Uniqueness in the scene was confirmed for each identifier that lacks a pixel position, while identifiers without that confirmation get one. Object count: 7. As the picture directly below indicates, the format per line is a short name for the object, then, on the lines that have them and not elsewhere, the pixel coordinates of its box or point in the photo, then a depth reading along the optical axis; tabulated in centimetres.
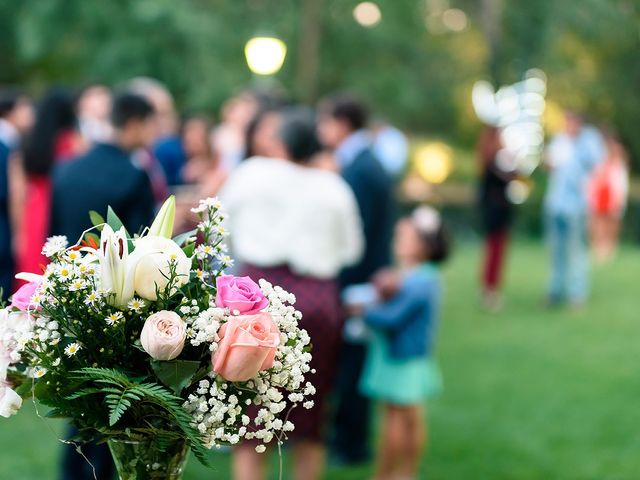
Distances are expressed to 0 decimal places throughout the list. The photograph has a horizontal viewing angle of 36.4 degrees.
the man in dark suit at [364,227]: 545
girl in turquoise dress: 486
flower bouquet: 188
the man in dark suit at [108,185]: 427
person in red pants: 1061
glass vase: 203
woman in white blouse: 425
